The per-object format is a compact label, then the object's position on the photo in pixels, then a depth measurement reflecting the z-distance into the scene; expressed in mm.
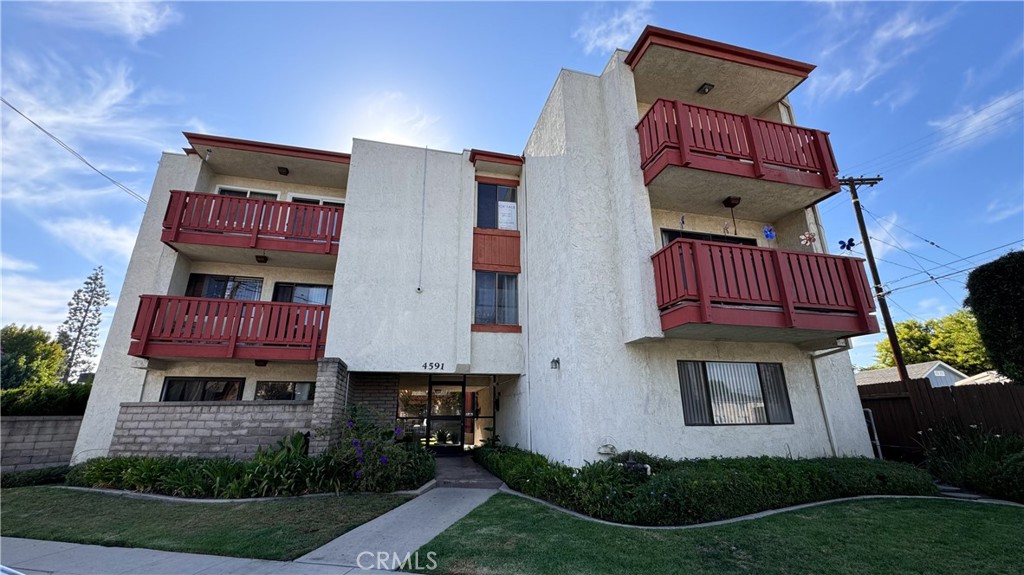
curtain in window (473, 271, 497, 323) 11453
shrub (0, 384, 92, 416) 9578
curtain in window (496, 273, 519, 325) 11602
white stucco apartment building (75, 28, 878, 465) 7758
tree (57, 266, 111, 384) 41969
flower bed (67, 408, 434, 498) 7633
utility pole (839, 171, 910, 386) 14945
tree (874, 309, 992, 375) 29625
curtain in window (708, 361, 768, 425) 8312
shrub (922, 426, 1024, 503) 6590
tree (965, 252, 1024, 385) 5457
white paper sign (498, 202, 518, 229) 12570
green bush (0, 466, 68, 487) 8633
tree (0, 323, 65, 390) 20297
